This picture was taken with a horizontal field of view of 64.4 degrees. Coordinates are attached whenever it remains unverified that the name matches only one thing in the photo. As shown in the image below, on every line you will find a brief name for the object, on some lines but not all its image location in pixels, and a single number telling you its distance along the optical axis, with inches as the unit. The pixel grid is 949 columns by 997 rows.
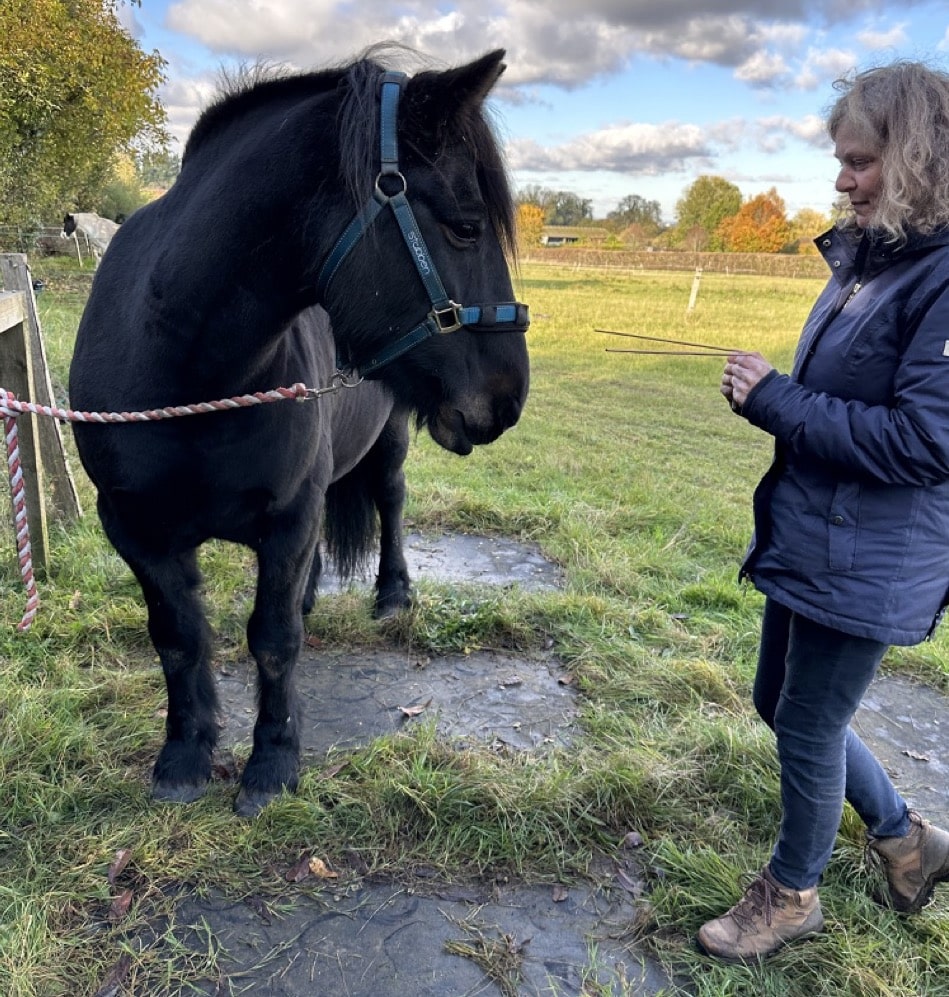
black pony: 74.5
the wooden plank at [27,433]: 159.5
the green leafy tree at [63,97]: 578.2
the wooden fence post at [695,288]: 758.5
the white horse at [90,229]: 839.1
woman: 63.1
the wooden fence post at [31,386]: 159.0
